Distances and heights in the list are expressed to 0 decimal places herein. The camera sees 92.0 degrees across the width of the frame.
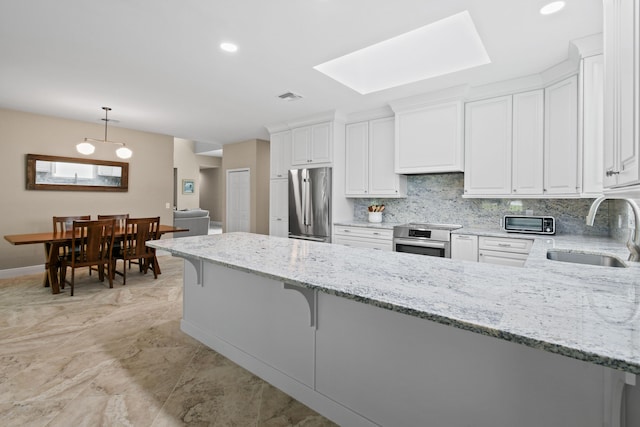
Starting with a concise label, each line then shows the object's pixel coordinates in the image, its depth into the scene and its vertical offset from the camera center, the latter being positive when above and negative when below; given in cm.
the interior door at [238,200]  696 +26
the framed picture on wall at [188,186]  1102 +90
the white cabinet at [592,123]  247 +73
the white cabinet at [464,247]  329 -37
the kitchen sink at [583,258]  210 -33
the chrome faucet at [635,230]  178 -10
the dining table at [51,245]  373 -45
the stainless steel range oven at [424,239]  347 -31
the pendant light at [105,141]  451 +95
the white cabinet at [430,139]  367 +92
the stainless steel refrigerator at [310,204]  464 +12
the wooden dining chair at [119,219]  481 -14
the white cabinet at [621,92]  88 +41
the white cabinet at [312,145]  471 +106
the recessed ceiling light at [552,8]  207 +141
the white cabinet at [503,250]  302 -37
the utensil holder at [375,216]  453 -6
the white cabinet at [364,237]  401 -34
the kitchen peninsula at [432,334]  87 -51
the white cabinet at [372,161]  435 +74
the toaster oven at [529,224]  317 -12
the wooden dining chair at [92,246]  386 -47
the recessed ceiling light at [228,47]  267 +144
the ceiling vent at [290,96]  389 +148
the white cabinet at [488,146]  340 +75
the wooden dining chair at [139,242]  435 -45
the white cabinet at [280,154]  530 +101
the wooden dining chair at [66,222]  409 -18
